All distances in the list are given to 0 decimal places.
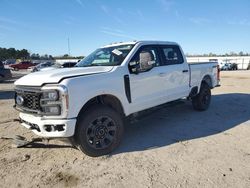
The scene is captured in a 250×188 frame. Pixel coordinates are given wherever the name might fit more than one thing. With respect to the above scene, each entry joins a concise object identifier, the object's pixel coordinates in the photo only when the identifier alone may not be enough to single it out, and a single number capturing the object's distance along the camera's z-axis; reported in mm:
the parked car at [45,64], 26057
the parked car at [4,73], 13498
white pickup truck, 2981
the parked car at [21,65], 33267
